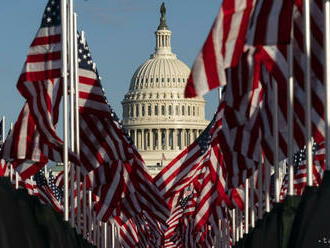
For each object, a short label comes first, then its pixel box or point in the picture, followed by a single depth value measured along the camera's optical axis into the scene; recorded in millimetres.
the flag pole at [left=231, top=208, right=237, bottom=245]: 46300
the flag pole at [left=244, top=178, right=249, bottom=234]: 38312
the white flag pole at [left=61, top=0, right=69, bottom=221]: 27656
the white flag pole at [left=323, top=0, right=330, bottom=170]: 19766
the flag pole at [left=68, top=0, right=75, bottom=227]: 30047
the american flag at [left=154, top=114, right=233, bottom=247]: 39500
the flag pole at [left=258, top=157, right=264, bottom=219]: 32822
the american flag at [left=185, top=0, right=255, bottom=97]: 19016
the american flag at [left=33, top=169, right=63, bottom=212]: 44000
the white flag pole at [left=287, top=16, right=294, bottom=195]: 22469
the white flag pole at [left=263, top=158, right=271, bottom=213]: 31078
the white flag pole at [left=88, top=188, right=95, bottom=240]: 45634
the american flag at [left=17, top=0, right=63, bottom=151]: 26844
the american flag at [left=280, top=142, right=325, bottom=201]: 35812
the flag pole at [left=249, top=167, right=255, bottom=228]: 35988
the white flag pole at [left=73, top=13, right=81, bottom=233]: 30594
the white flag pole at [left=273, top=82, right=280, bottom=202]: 25291
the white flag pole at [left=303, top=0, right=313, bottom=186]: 20797
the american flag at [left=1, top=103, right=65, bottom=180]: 28703
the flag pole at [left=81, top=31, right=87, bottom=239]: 32594
